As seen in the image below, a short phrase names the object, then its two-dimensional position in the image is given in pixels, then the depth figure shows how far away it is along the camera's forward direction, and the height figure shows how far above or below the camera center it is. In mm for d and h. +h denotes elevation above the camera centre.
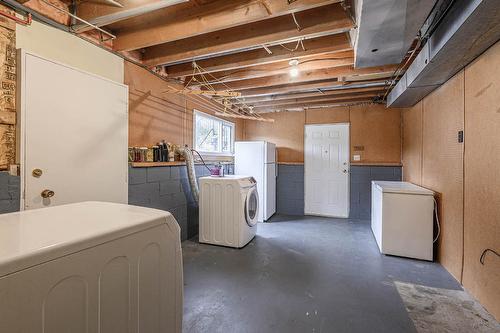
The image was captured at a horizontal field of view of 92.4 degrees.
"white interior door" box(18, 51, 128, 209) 1743 +242
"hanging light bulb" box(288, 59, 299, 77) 2787 +1193
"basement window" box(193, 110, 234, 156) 4008 +558
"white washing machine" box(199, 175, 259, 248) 3172 -628
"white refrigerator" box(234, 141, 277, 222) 4562 -26
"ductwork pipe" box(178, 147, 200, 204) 3299 -80
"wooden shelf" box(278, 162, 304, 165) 5274 +40
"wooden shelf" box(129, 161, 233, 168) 2607 +1
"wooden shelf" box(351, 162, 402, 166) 4617 +36
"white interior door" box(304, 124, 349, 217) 4961 -103
